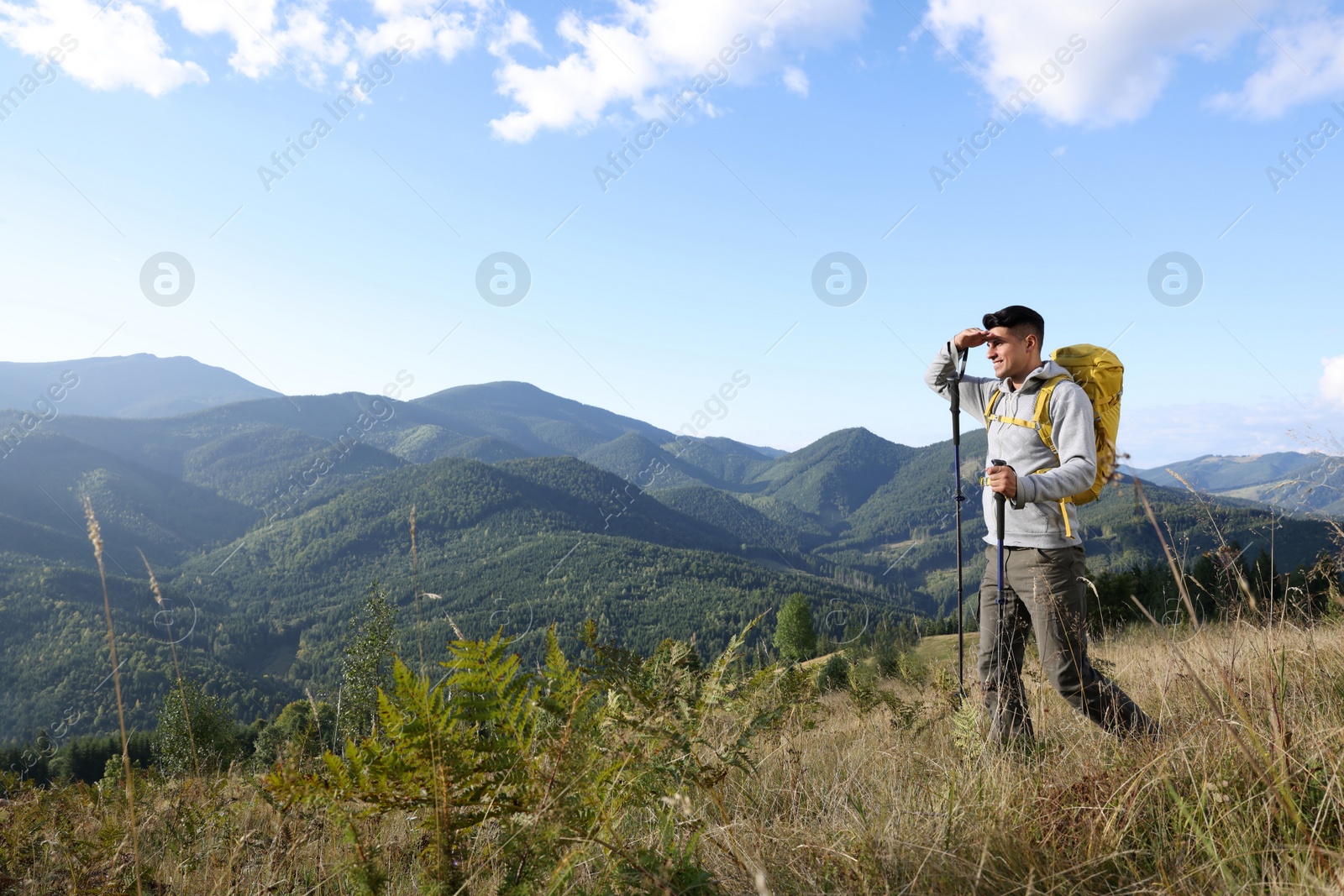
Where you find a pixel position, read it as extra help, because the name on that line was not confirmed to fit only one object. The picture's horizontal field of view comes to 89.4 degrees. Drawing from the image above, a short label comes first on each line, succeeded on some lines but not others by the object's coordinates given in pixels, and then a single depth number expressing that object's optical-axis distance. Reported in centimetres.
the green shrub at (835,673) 1429
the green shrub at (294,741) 297
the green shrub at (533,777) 186
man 365
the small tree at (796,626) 5675
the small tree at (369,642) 2223
